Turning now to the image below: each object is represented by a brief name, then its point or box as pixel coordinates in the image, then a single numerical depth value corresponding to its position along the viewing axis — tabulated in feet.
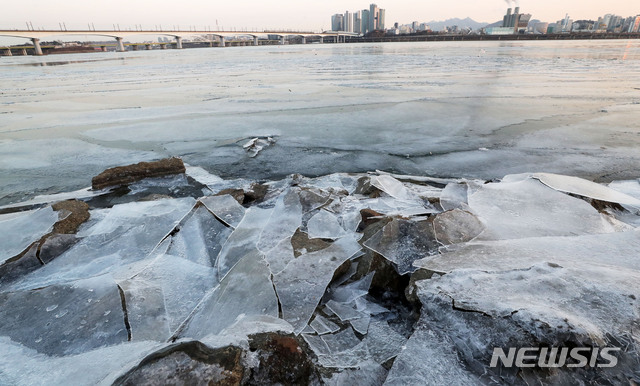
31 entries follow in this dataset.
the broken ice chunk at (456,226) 6.10
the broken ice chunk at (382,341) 4.26
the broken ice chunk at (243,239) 6.23
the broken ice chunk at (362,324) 4.76
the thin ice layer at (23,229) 6.56
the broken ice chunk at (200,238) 6.63
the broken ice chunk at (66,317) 4.49
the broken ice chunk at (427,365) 3.50
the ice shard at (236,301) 4.69
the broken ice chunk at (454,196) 7.64
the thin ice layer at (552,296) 3.48
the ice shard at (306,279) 4.90
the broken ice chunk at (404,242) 5.65
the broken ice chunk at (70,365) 3.53
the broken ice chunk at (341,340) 4.49
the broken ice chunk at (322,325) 4.72
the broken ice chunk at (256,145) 13.92
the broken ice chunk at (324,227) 6.99
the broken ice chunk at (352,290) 5.37
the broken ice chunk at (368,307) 5.11
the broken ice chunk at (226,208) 7.65
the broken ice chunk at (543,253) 4.87
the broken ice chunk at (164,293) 4.74
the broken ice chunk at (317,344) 4.38
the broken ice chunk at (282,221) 6.72
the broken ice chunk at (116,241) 5.99
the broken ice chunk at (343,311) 4.97
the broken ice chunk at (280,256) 5.83
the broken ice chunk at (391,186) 9.00
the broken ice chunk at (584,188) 7.67
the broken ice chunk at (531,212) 6.33
